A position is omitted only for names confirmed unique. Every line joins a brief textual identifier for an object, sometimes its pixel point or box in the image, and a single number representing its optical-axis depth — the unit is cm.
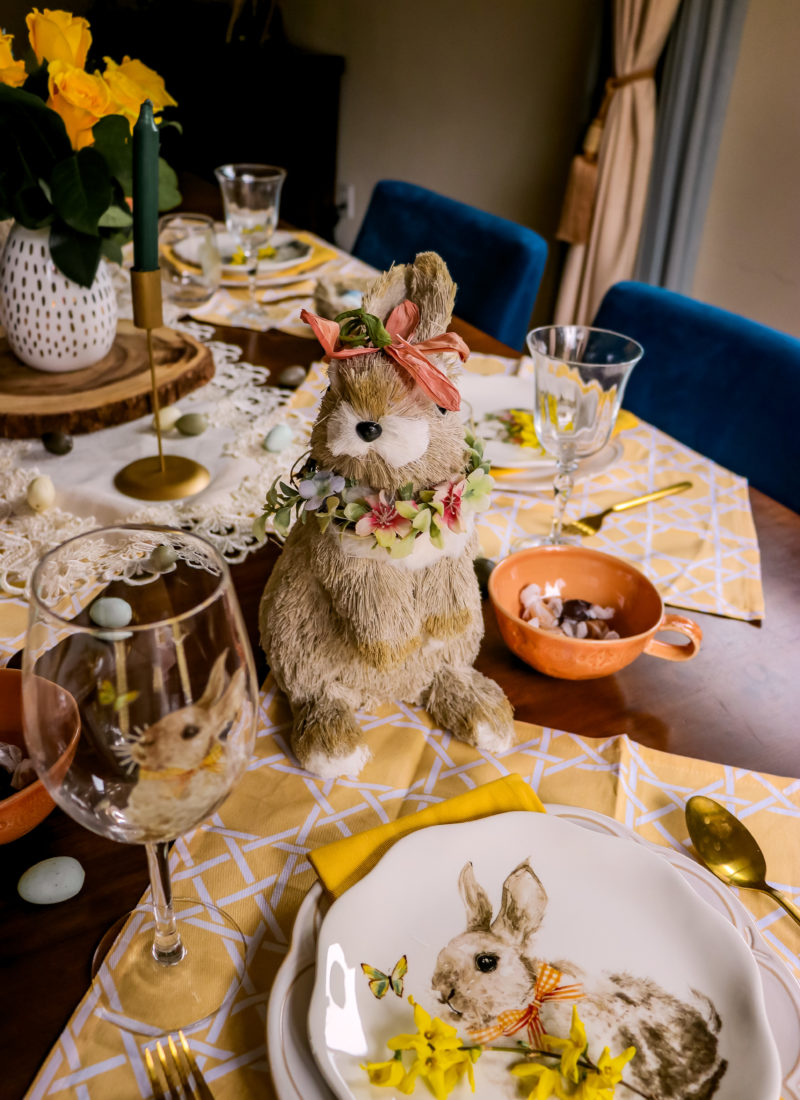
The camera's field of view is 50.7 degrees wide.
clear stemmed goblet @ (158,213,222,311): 131
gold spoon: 52
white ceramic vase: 99
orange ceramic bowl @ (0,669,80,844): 48
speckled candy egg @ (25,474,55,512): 86
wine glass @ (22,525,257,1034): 36
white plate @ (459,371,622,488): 97
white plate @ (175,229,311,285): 140
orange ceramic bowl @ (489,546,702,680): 65
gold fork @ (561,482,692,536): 89
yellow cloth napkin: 49
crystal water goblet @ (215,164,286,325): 130
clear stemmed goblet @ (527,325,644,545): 79
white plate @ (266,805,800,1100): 40
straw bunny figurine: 52
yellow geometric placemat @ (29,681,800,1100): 42
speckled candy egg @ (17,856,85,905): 49
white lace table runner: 84
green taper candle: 71
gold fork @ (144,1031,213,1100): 41
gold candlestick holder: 91
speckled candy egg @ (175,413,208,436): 103
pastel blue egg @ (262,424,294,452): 101
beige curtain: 216
